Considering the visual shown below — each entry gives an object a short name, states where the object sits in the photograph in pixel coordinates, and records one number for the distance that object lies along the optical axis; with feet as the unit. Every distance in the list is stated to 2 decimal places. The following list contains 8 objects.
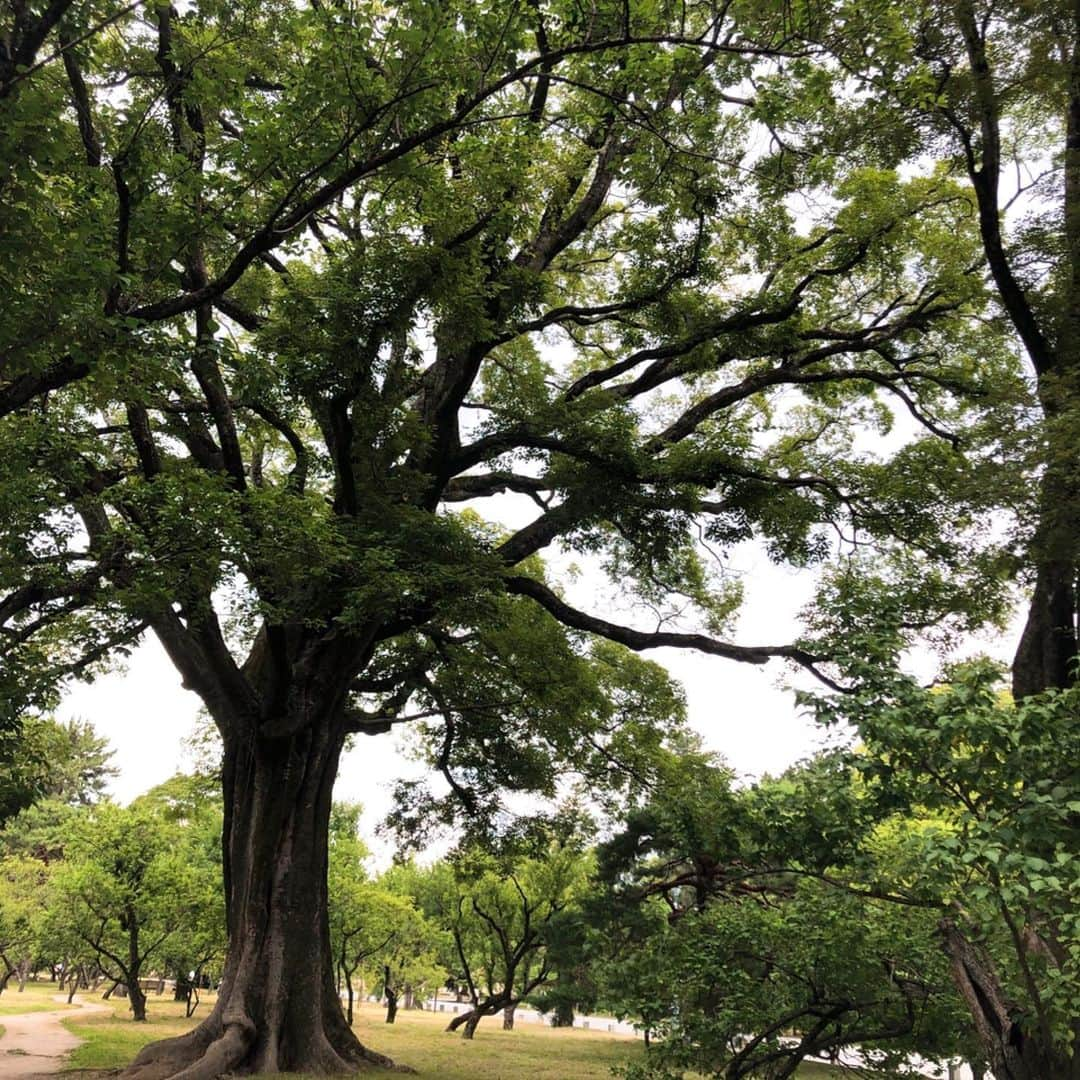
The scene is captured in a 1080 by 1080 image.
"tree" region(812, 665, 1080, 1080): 11.08
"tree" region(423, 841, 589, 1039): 63.87
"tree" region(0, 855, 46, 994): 77.15
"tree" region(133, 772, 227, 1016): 49.67
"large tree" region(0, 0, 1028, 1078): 14.65
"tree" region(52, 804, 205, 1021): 60.13
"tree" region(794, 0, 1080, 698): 16.98
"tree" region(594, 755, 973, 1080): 16.37
